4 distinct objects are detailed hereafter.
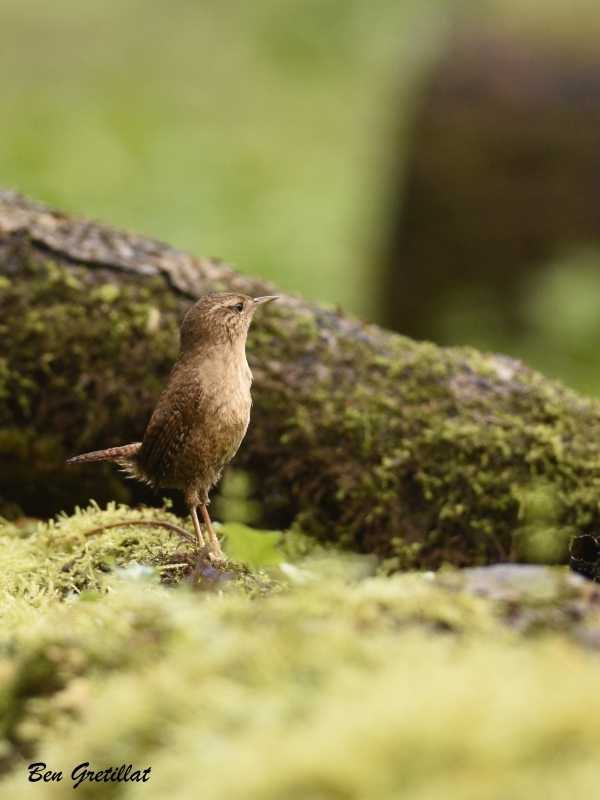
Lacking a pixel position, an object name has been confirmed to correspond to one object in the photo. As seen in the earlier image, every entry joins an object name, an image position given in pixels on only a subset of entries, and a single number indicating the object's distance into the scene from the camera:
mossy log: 8.27
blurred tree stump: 20.45
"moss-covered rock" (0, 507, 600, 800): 2.62
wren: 7.11
